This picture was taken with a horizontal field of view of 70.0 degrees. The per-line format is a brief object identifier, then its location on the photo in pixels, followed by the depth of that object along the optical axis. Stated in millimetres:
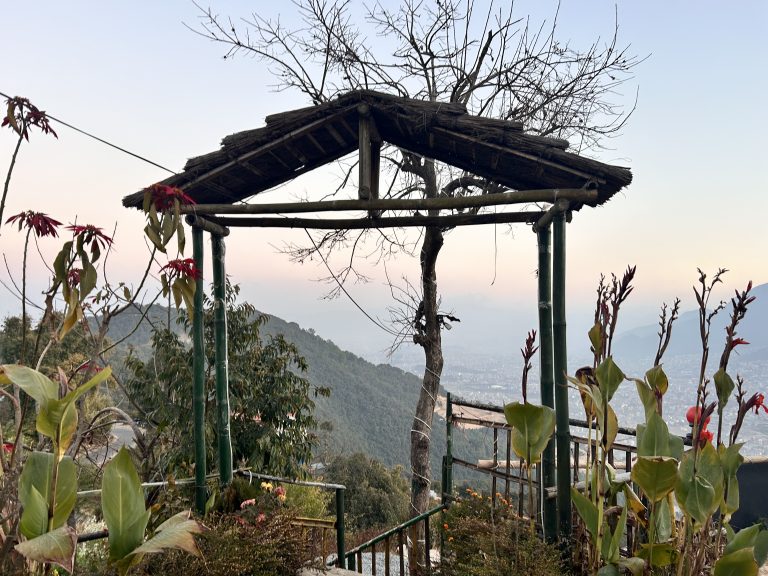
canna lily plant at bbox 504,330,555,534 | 2229
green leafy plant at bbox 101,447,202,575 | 1736
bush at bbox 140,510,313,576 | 2537
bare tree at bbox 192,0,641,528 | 6949
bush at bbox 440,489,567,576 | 2316
